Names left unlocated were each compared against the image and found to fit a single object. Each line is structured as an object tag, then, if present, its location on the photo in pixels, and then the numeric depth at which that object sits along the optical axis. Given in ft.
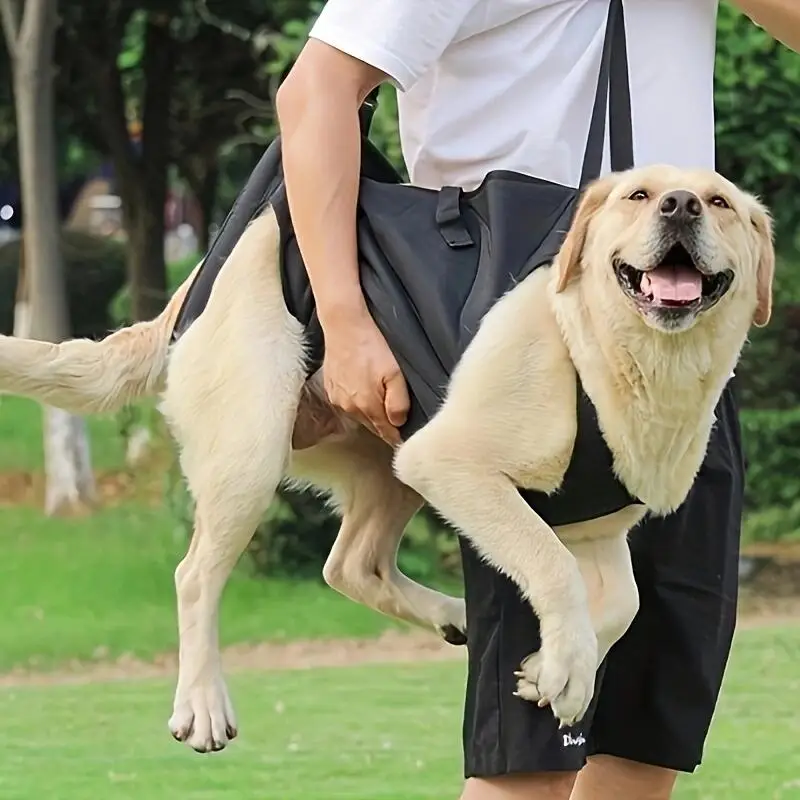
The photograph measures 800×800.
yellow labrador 14.08
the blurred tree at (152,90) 67.72
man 14.53
